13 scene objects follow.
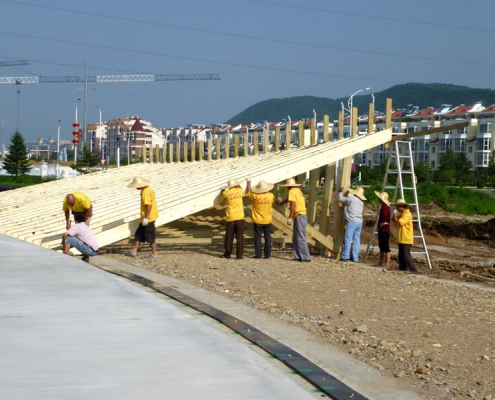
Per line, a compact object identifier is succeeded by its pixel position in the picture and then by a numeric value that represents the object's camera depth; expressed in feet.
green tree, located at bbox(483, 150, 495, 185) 210.61
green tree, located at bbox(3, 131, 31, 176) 224.94
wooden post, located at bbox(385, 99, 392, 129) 56.34
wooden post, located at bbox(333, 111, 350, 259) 54.95
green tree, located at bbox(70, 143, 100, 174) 187.68
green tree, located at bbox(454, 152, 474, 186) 242.52
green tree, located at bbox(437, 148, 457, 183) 245.86
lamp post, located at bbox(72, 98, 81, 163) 180.04
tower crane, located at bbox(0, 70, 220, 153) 212.84
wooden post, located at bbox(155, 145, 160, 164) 104.63
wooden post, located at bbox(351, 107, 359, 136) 57.36
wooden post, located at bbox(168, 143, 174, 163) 97.28
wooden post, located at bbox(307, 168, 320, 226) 56.44
